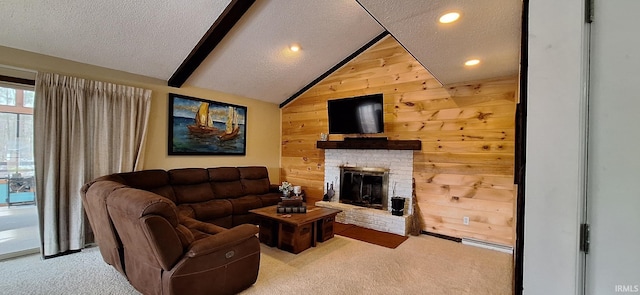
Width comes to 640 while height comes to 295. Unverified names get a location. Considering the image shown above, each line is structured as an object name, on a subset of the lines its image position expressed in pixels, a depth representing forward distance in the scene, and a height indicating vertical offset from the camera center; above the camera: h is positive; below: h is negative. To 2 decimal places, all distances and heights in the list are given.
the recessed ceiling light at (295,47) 4.10 +1.58
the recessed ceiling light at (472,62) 2.92 +0.99
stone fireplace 4.23 -0.63
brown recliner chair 1.86 -0.85
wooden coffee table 3.23 -1.08
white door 0.82 +0.00
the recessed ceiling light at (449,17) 1.94 +1.00
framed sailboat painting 4.30 +0.32
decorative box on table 3.48 -0.81
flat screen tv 4.29 +0.56
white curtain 3.04 -0.01
